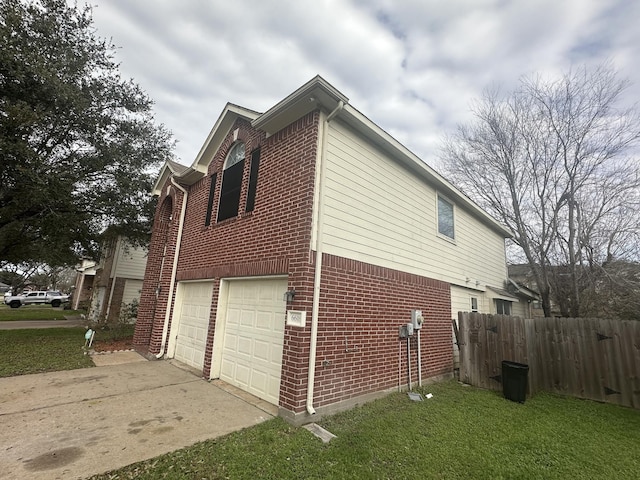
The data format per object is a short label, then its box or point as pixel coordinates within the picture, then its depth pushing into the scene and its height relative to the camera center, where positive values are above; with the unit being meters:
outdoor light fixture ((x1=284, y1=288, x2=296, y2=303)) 5.03 +0.08
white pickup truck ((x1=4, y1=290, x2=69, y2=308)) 32.57 -1.29
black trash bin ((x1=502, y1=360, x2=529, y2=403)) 6.38 -1.52
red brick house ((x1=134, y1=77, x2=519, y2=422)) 5.16 +0.88
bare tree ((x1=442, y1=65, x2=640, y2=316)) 11.38 +5.90
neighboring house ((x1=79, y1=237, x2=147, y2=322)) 17.20 +0.64
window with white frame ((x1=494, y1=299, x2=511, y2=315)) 11.96 +0.17
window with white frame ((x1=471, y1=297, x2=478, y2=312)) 10.45 +0.18
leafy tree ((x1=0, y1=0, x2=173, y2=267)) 8.44 +5.04
